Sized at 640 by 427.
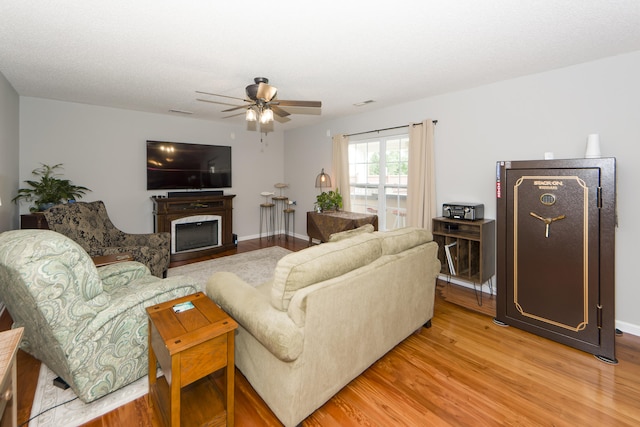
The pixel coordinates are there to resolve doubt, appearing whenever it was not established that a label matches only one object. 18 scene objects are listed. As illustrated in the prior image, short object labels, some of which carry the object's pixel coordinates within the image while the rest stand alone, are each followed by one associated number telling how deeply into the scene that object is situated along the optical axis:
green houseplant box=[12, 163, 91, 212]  3.75
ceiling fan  2.83
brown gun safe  2.22
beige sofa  1.52
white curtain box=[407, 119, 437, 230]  3.95
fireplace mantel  4.81
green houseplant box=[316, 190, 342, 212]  5.23
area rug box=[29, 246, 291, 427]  1.67
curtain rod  3.92
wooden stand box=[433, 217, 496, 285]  3.23
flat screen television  5.01
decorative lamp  5.44
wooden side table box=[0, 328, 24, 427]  1.02
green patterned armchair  1.50
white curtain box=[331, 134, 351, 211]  5.18
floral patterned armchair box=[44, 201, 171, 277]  3.34
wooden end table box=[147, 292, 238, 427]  1.36
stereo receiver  3.32
